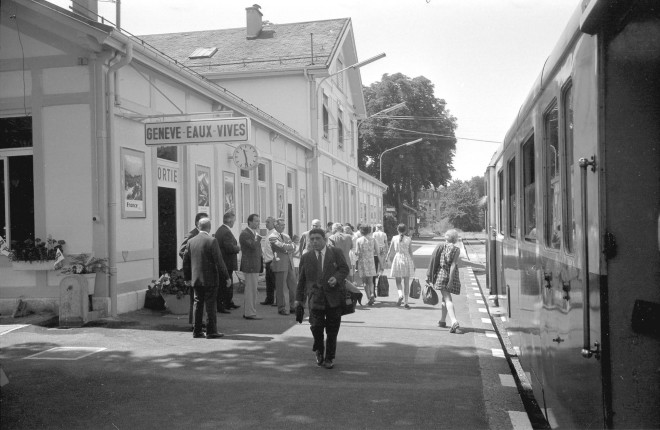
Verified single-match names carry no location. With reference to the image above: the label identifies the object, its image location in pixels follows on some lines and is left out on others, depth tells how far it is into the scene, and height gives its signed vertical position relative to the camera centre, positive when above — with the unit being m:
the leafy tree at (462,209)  81.31 +0.43
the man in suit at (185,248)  10.05 -0.49
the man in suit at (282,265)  11.87 -0.87
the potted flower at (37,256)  10.87 -0.56
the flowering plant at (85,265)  10.82 -0.71
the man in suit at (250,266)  11.33 -0.83
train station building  11.09 +1.27
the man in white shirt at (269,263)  12.61 -0.89
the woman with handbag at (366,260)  13.71 -0.91
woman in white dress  12.99 -0.88
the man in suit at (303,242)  13.52 -0.54
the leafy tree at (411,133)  57.91 +6.99
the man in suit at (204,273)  9.29 -0.75
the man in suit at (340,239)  12.74 -0.46
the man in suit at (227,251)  11.61 -0.58
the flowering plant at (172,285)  11.65 -1.14
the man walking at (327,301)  7.75 -0.98
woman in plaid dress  10.16 -0.87
